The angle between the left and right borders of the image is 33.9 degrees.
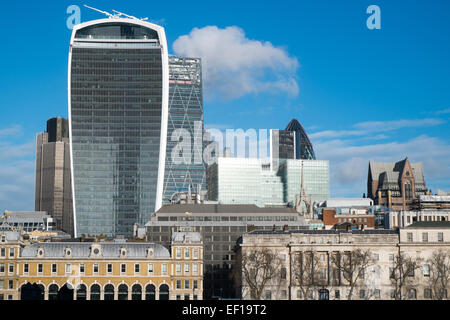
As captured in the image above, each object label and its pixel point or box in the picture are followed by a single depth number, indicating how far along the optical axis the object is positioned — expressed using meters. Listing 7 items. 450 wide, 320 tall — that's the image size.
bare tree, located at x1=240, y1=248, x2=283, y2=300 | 177.38
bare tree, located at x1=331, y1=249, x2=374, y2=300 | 180.50
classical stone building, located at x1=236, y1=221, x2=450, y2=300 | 184.25
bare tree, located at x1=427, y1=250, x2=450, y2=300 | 175.12
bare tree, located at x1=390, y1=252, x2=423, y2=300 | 180.50
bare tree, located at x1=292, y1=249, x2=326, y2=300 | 180.50
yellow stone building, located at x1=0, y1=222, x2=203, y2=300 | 182.25
